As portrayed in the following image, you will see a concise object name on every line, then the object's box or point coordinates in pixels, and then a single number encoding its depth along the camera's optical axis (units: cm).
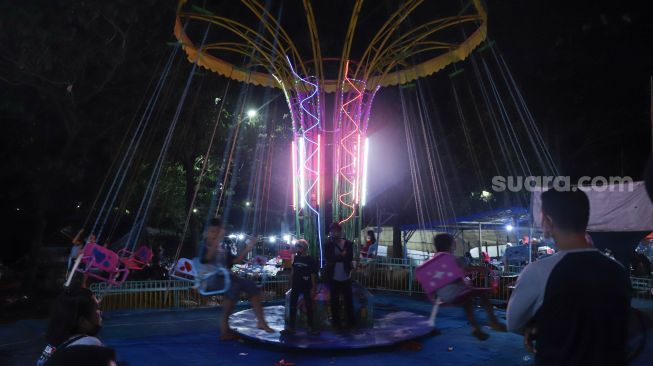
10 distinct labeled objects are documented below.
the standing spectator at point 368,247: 1366
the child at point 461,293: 555
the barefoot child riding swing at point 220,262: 736
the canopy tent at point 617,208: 1059
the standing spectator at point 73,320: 272
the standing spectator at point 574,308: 208
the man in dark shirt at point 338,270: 943
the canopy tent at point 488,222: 1870
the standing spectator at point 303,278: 934
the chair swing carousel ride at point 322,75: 985
